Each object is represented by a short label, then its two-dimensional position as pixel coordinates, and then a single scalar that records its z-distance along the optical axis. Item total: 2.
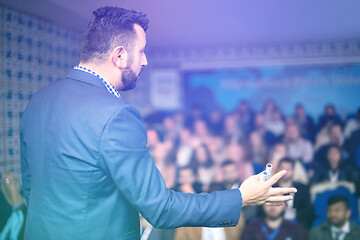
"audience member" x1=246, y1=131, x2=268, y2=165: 3.55
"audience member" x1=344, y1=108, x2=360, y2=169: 3.21
